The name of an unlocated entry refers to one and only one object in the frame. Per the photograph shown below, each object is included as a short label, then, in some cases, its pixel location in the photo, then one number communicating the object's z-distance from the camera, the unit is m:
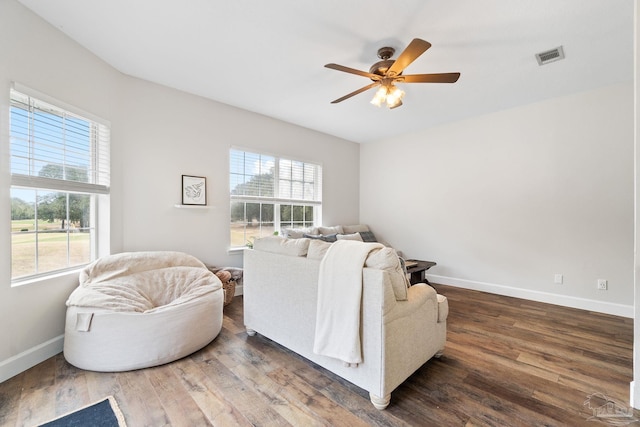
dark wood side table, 3.94
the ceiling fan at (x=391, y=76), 2.13
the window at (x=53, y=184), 2.07
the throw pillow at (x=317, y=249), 2.02
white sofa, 1.62
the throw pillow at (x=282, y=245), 2.19
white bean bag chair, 2.01
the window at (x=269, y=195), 4.05
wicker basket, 3.38
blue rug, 1.52
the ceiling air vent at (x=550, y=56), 2.50
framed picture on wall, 3.43
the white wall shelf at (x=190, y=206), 3.35
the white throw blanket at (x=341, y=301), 1.67
